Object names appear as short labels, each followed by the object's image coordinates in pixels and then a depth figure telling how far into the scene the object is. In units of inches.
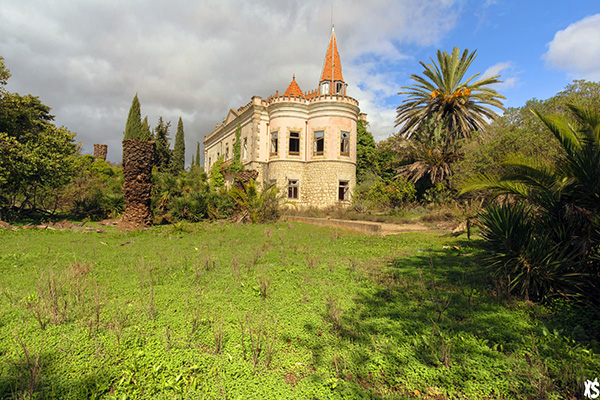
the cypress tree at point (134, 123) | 1461.6
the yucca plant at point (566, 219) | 152.1
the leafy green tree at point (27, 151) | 456.4
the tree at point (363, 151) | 1035.3
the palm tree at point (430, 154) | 751.1
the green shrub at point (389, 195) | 706.8
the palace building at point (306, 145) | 916.0
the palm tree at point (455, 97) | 826.2
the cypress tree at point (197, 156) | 2123.5
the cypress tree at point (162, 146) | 1439.5
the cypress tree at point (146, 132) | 1455.5
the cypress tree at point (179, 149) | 1635.1
